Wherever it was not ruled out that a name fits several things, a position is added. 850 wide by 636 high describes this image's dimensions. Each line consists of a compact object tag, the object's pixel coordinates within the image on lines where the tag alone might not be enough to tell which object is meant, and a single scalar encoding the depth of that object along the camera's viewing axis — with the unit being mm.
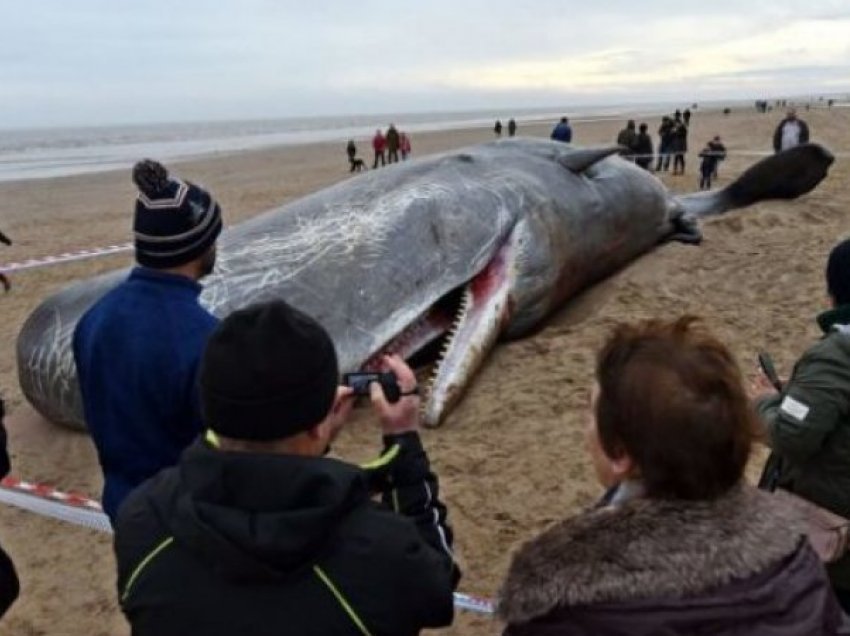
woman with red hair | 1587
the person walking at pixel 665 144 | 21297
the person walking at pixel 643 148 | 19797
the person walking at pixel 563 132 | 19156
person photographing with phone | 1694
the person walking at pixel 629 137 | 20078
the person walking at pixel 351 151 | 30292
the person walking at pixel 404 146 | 31484
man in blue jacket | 2723
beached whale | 5680
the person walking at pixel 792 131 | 17203
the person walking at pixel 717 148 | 17206
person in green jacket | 2688
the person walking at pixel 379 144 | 29125
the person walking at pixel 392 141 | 29705
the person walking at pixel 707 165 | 17203
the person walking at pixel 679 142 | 20969
